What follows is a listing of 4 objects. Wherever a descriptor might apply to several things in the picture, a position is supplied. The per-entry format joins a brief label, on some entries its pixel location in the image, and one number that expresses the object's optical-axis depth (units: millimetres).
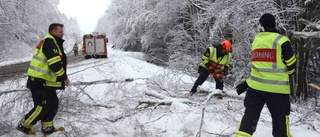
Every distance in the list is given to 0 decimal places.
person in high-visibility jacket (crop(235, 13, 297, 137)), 2957
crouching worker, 6055
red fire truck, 19922
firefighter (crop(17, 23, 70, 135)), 3752
